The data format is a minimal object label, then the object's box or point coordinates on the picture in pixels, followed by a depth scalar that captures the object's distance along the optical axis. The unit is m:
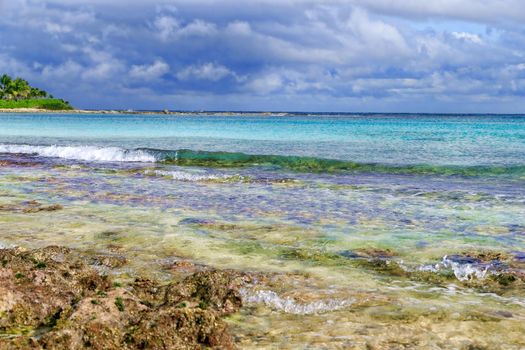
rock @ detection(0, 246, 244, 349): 4.80
